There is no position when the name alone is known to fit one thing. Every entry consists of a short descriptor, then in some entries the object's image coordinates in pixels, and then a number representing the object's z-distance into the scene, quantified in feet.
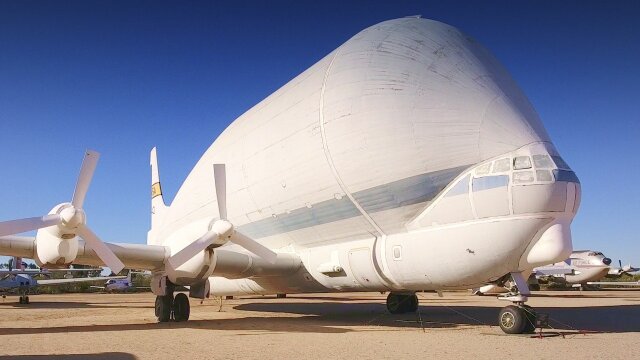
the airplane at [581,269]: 150.20
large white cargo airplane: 41.22
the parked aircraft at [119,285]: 212.64
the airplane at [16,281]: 124.67
